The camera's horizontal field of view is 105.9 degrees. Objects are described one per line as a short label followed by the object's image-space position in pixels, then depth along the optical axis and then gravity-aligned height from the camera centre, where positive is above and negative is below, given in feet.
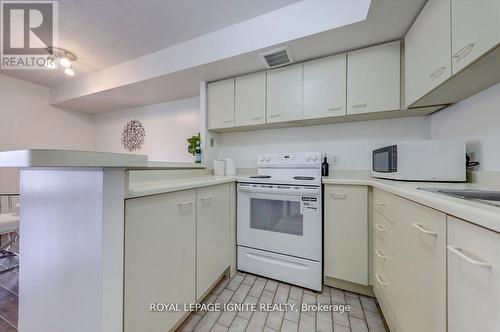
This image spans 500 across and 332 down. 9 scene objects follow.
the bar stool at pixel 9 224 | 5.19 -1.68
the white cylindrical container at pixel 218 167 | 7.06 -0.06
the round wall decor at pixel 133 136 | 10.49 +1.67
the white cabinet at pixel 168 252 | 2.61 -1.52
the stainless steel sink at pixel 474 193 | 2.56 -0.36
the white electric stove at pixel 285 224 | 4.83 -1.61
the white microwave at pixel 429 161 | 3.75 +0.12
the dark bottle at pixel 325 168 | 6.34 -0.07
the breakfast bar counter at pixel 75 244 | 2.19 -1.00
